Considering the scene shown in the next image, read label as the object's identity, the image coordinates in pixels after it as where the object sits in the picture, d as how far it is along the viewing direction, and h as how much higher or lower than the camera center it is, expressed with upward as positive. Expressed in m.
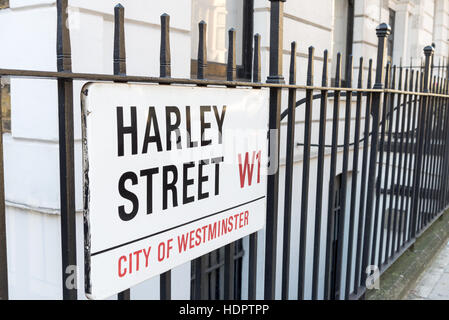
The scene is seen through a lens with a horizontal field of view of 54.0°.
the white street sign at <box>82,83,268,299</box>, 1.15 -0.21
